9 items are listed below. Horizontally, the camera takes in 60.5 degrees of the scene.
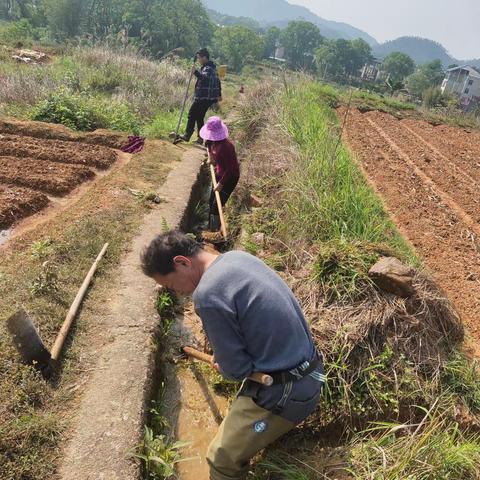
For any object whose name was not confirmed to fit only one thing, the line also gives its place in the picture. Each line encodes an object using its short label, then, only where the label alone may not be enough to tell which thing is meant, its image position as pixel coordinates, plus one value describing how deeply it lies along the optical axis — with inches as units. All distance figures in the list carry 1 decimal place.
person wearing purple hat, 199.0
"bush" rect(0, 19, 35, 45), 901.9
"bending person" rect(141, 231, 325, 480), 74.8
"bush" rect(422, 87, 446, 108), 1334.0
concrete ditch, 88.4
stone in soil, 120.3
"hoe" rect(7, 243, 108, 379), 98.3
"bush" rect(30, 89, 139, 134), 340.8
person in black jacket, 327.3
